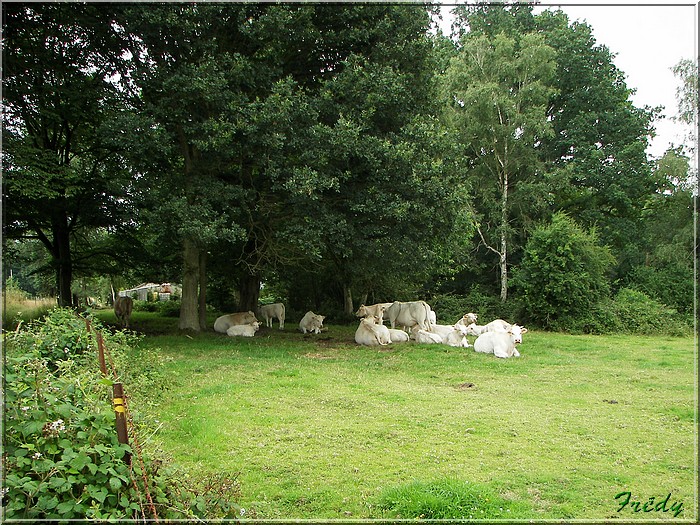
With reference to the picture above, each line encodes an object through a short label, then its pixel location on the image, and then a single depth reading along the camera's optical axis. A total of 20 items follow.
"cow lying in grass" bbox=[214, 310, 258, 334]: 17.09
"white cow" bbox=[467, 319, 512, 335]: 14.20
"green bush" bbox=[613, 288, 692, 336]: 19.89
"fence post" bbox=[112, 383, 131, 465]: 3.11
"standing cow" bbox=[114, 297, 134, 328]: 19.52
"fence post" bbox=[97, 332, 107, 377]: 4.26
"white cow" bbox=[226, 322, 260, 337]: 16.39
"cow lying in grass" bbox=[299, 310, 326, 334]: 18.56
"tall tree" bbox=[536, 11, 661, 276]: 27.97
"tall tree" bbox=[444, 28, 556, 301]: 25.73
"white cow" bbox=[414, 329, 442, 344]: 15.49
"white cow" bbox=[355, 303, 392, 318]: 17.66
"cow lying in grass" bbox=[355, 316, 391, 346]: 15.25
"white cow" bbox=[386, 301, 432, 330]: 17.03
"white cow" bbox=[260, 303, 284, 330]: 20.45
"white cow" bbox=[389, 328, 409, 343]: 15.98
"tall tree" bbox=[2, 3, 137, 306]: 13.12
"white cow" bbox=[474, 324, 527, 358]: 12.84
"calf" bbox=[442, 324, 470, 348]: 14.76
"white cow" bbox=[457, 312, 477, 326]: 16.67
